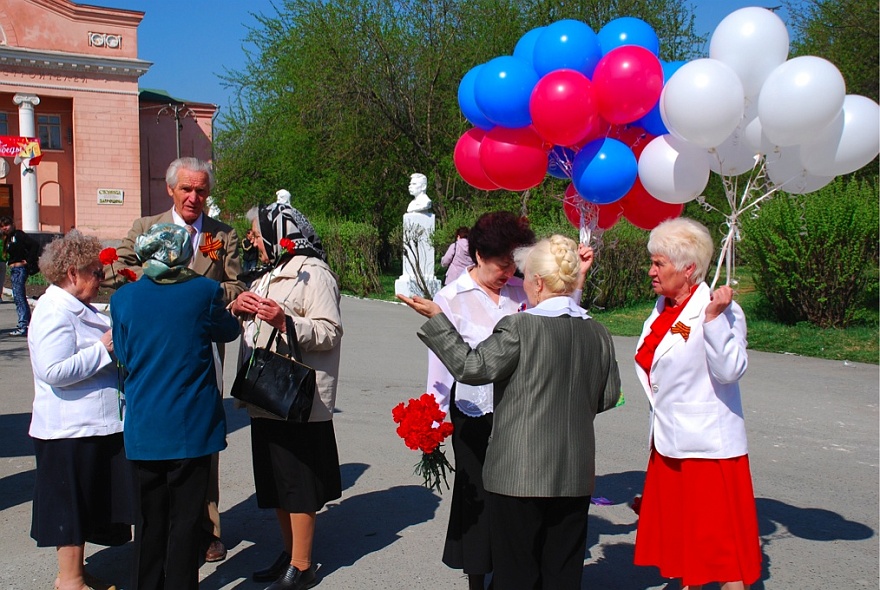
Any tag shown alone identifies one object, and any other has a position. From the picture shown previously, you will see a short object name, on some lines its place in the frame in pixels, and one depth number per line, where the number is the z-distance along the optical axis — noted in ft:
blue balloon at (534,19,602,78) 14.55
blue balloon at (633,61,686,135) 14.37
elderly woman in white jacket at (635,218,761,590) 10.76
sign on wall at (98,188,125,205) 122.42
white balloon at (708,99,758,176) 12.84
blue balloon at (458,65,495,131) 15.34
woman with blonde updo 9.65
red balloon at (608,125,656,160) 14.84
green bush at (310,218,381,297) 66.39
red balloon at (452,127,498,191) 15.96
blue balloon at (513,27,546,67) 15.65
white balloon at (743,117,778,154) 12.67
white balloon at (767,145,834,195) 12.76
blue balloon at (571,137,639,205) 13.96
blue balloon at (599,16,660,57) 14.85
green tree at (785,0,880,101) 69.67
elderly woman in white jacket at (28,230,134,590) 11.81
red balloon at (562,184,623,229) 15.58
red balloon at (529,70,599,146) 13.47
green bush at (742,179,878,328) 40.06
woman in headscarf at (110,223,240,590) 10.82
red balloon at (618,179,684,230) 15.01
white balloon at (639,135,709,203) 12.87
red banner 105.19
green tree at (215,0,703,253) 78.74
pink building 115.96
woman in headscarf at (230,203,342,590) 12.39
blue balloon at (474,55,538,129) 14.33
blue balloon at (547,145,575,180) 15.46
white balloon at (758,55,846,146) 11.42
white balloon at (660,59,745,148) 11.64
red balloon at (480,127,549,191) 14.93
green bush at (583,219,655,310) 53.36
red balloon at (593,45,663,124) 13.21
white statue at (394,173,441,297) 59.93
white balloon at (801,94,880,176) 11.98
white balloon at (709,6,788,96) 12.41
